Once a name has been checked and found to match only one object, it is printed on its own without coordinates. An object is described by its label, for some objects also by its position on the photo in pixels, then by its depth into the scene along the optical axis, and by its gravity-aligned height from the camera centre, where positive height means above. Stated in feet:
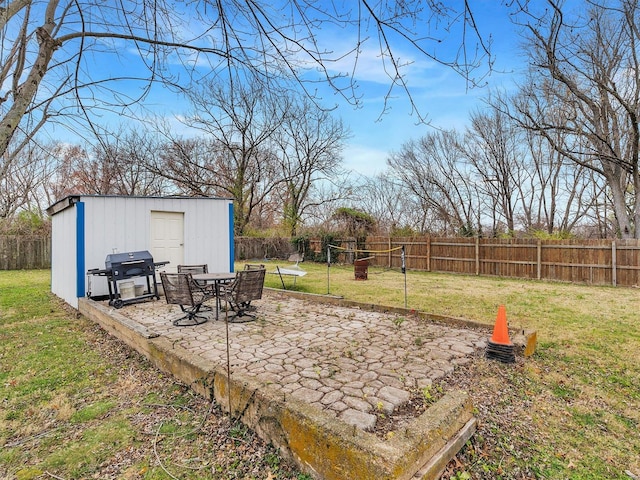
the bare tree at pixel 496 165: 64.49 +13.95
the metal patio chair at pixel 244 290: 18.01 -2.59
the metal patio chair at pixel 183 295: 17.49 -2.72
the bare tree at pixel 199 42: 8.04 +5.20
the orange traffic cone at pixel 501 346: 13.32 -4.08
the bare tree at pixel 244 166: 74.57 +16.95
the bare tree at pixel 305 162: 81.15 +18.35
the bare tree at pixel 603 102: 41.11 +17.97
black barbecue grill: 22.80 -1.86
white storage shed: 24.73 +0.59
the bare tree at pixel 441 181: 69.36 +11.74
